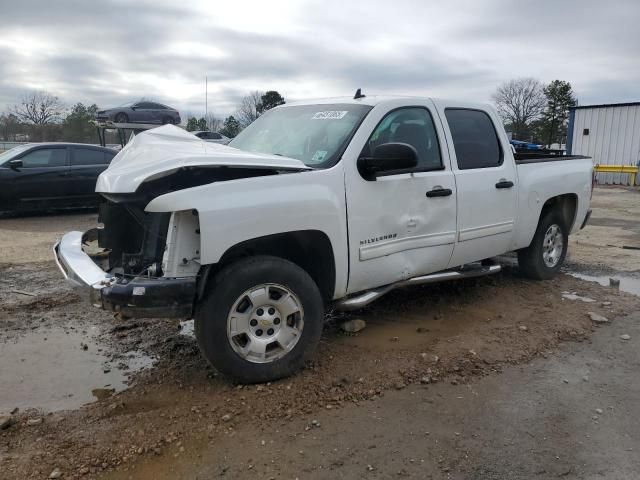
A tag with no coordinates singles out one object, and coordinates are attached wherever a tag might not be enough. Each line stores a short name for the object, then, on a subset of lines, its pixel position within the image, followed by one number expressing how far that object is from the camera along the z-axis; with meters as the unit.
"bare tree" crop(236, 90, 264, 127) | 51.89
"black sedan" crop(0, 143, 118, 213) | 10.41
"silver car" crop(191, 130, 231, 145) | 24.12
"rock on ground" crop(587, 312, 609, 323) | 5.11
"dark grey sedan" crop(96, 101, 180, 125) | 21.16
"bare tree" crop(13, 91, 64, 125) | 56.28
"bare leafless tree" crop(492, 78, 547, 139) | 58.00
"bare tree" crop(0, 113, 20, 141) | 46.22
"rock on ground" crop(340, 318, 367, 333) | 4.71
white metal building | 23.56
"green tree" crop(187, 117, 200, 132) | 44.58
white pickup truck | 3.37
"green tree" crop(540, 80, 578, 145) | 53.91
